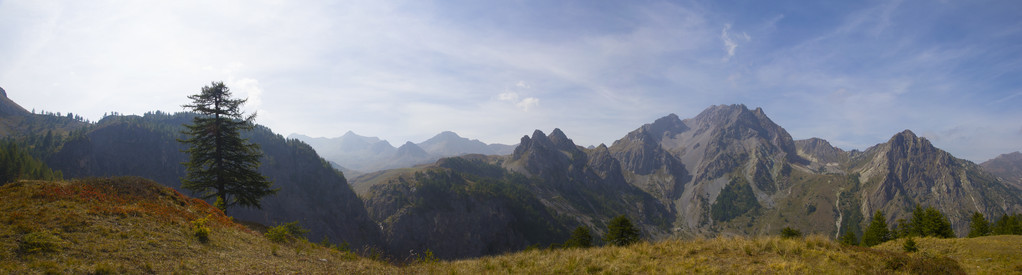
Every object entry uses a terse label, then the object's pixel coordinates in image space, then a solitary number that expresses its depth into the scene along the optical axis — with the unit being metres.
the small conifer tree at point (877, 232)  64.49
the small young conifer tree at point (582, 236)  61.19
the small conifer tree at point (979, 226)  61.79
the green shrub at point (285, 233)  19.86
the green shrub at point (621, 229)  59.06
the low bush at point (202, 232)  15.85
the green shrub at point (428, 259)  17.87
